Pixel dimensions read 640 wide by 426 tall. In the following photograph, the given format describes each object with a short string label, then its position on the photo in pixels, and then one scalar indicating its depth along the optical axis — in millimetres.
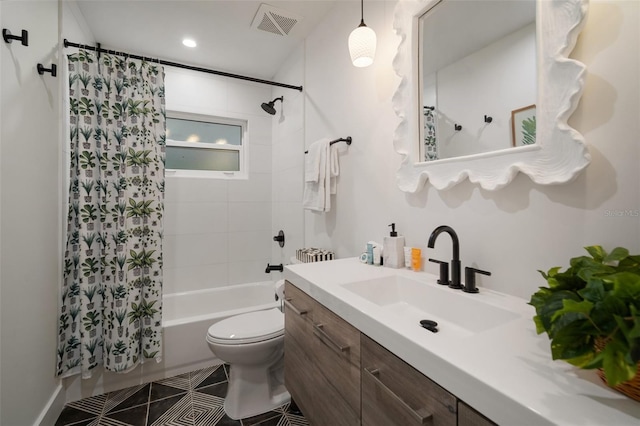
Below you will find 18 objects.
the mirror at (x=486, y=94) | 796
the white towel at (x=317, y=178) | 1863
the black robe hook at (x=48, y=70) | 1401
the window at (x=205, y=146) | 2695
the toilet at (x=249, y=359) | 1561
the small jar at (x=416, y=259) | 1272
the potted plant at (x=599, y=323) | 403
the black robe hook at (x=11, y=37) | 1113
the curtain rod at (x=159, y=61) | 1673
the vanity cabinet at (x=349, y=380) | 620
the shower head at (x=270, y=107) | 2590
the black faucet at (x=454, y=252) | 1035
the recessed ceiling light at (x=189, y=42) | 2303
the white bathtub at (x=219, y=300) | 2529
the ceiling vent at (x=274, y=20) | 1936
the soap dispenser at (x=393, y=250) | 1316
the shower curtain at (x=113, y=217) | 1696
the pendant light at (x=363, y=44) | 1343
